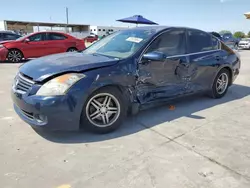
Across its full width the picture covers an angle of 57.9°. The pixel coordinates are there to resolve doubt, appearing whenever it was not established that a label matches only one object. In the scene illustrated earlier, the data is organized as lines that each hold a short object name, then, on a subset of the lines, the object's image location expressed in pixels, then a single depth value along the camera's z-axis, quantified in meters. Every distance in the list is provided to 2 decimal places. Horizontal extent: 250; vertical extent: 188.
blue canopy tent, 13.20
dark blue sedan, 2.69
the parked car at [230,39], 20.15
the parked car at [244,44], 20.56
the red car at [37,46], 9.79
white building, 61.88
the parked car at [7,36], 12.18
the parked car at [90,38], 34.79
